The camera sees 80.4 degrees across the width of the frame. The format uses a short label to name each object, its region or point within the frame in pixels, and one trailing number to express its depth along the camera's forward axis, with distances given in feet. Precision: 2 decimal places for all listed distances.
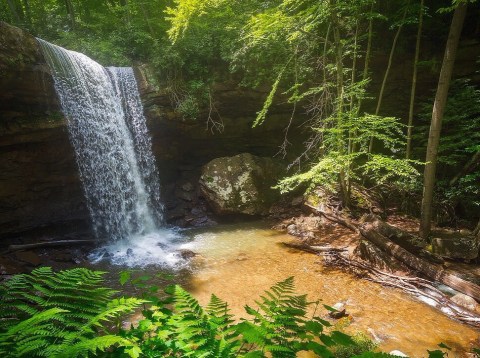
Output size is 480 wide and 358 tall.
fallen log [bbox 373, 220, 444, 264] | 21.04
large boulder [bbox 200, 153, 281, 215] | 35.73
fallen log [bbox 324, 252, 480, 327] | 15.80
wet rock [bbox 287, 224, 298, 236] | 29.86
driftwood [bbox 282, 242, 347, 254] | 24.29
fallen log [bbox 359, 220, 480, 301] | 17.43
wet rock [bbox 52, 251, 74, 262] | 25.79
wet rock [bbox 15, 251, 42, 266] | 24.27
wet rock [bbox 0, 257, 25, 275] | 21.68
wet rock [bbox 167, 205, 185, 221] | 36.99
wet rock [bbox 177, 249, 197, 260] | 25.14
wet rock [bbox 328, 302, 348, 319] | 15.72
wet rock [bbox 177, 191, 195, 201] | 39.36
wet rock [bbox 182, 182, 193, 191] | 40.45
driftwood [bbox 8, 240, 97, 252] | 26.02
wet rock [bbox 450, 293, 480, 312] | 16.15
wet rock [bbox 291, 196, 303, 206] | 36.12
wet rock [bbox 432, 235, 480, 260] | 21.15
